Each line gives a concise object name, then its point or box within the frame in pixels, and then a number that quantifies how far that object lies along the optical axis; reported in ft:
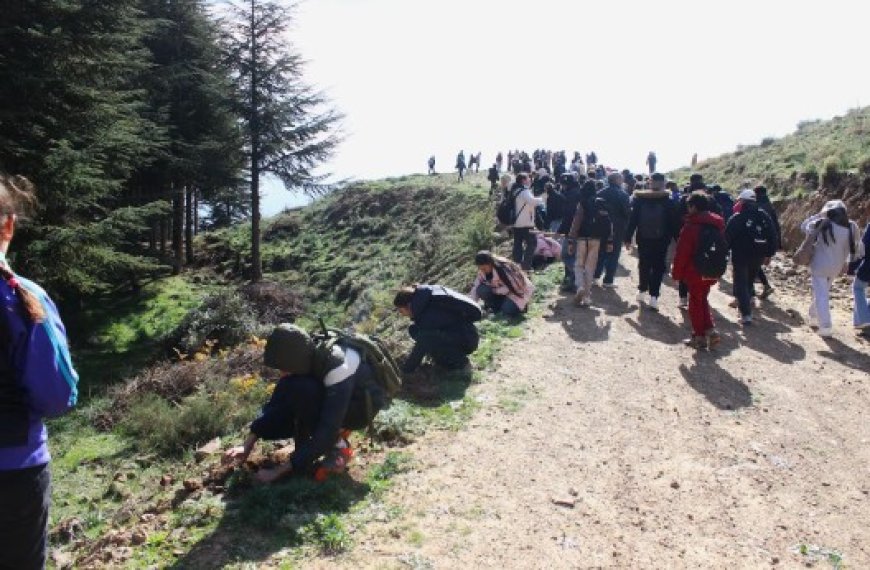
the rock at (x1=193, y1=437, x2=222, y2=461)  20.90
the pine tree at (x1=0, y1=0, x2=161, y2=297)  41.45
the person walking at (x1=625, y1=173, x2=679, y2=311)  31.83
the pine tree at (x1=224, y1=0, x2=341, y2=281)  80.23
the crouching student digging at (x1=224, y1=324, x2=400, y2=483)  15.20
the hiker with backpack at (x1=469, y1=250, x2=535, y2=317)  31.27
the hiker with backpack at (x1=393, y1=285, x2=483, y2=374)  23.34
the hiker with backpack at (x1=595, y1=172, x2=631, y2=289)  35.09
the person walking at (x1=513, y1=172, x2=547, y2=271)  39.86
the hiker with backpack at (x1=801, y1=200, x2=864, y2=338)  29.78
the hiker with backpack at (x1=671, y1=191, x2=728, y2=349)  25.96
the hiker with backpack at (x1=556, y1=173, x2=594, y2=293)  37.68
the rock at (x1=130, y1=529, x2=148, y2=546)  14.49
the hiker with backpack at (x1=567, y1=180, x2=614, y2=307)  33.35
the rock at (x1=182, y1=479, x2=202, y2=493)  16.69
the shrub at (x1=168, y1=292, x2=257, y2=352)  48.37
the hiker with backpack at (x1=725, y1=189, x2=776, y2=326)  31.81
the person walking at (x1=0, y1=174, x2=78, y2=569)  8.32
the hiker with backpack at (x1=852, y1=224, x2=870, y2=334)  30.22
